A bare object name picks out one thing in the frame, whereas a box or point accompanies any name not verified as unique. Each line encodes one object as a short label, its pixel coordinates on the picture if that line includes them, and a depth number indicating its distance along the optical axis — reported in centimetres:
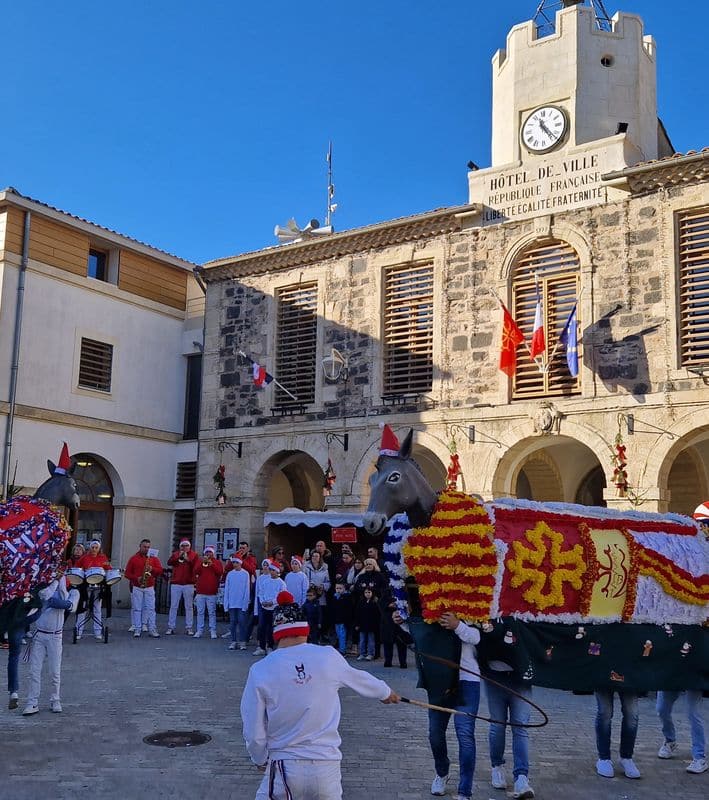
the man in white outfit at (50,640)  927
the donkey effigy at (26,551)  855
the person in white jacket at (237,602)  1533
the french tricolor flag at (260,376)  2019
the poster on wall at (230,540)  2103
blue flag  1667
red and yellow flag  1753
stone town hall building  1642
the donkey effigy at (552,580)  670
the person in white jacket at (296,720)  436
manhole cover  800
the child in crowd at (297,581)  1484
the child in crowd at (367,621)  1390
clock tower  1805
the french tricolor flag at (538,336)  1689
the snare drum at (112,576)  1573
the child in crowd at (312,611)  1495
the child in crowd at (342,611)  1452
